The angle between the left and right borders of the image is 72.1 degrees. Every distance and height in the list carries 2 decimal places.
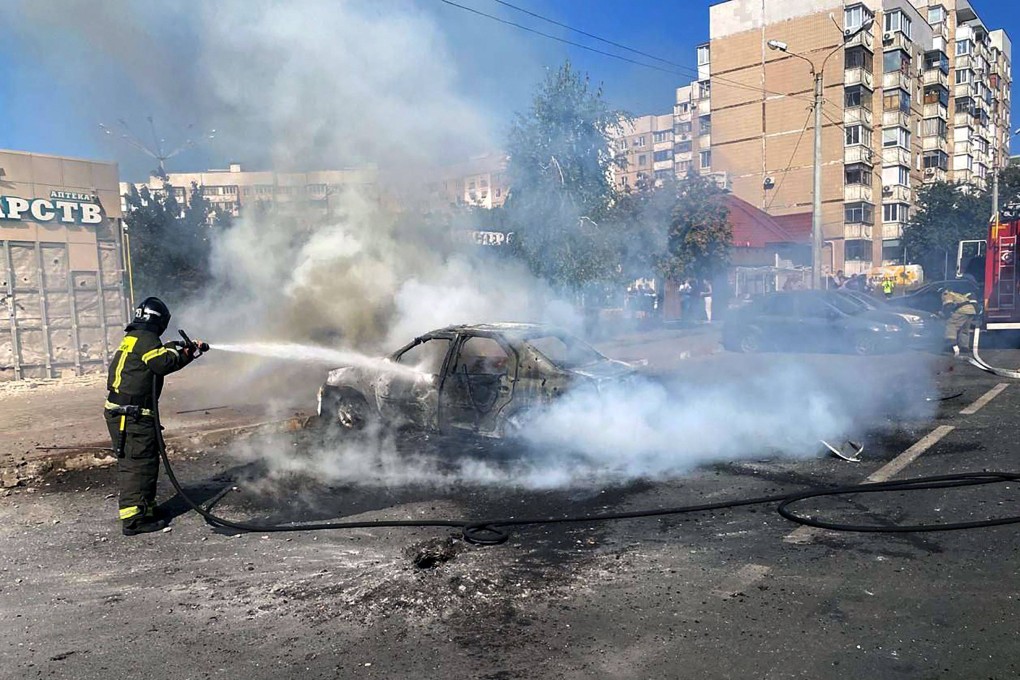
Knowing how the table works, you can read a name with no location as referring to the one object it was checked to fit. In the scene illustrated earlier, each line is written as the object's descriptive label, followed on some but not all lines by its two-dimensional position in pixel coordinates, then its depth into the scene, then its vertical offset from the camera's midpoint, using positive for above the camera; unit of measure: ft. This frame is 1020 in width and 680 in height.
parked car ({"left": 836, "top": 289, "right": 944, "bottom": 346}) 45.16 -3.22
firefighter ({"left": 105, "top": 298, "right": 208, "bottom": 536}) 16.61 -2.88
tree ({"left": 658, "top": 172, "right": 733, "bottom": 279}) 54.34 +4.25
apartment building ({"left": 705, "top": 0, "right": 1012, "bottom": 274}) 142.20 +36.06
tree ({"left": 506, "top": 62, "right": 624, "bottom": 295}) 43.04 +6.90
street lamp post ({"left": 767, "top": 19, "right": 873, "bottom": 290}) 59.67 +5.67
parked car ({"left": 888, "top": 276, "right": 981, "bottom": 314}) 59.47 -1.97
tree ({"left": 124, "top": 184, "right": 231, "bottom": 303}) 45.37 +4.09
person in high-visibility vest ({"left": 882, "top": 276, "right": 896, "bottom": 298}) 84.84 -1.64
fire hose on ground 14.94 -5.35
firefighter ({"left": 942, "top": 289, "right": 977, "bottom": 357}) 45.75 -2.70
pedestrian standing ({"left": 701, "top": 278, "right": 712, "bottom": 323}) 77.21 -1.58
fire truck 45.78 -0.48
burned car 22.35 -2.99
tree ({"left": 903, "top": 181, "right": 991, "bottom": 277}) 126.41 +9.00
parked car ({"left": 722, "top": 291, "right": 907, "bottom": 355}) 45.29 -3.31
